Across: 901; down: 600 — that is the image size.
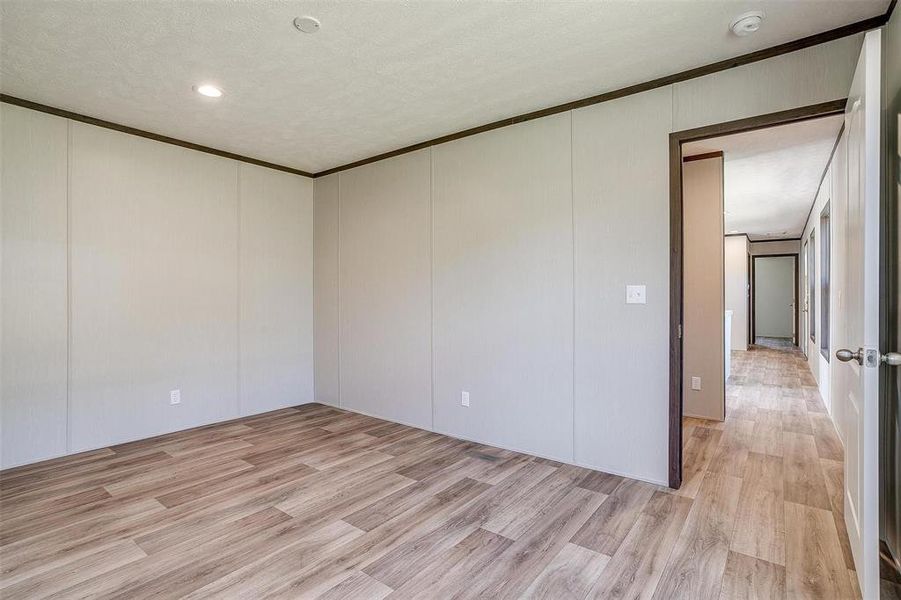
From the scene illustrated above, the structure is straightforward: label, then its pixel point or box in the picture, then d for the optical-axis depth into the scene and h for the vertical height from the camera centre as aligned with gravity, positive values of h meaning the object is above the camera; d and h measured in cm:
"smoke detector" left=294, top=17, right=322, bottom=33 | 219 +137
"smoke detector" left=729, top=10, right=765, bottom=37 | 213 +135
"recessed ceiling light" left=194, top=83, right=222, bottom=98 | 291 +139
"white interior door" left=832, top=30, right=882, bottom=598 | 163 -6
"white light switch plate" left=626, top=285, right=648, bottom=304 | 286 +3
